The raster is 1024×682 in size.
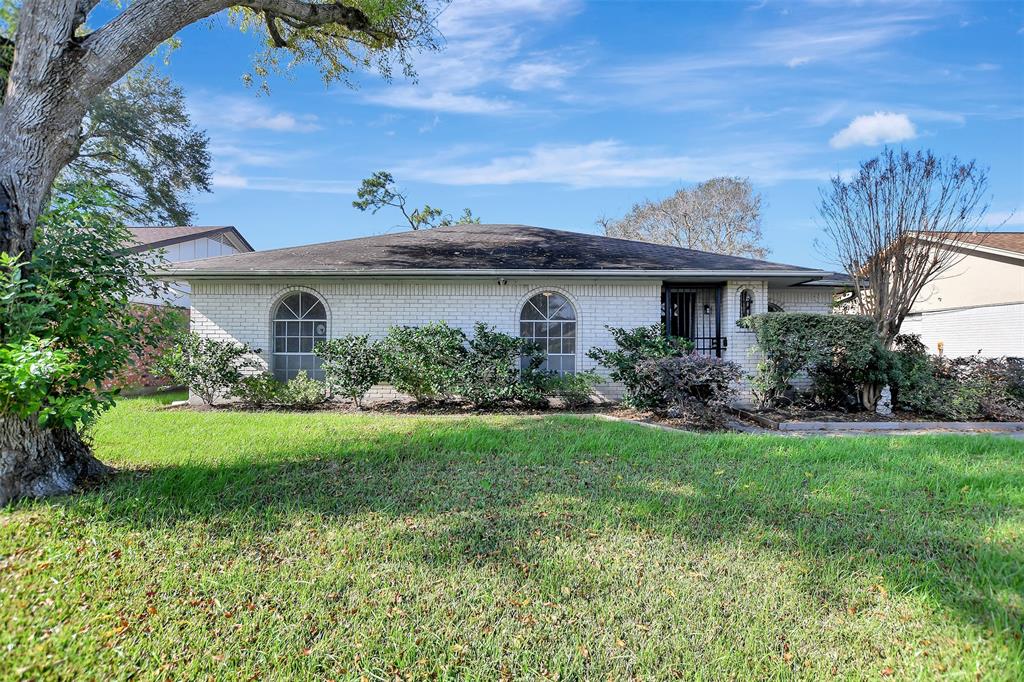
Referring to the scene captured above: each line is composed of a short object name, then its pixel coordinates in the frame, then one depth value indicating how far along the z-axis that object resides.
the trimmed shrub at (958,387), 8.40
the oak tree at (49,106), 4.00
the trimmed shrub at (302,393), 9.34
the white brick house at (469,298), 10.03
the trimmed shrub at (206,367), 9.47
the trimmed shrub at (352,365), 9.31
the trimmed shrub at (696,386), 7.58
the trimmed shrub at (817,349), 8.59
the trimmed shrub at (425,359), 9.12
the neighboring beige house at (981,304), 15.32
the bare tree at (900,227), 10.12
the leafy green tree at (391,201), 29.70
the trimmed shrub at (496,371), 9.01
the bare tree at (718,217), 29.05
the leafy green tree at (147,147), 16.73
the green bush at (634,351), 9.03
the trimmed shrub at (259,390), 9.43
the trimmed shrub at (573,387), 9.34
